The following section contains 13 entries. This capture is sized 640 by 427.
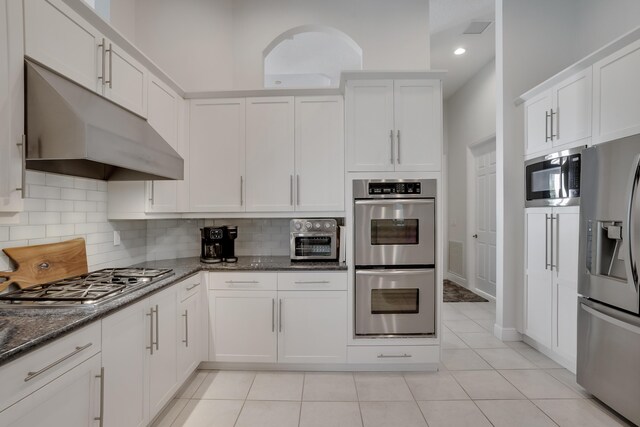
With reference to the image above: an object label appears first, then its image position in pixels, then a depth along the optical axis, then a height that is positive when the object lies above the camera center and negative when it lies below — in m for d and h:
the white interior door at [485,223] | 4.83 -0.17
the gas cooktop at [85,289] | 1.51 -0.42
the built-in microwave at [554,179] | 2.48 +0.28
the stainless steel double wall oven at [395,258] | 2.64 -0.38
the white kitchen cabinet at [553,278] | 2.53 -0.57
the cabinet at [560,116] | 2.45 +0.83
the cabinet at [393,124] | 2.66 +0.75
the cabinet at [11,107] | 1.31 +0.45
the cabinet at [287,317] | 2.64 -0.88
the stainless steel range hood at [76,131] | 1.43 +0.40
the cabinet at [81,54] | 1.48 +0.89
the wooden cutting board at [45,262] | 1.71 -0.31
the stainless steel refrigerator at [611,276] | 1.87 -0.42
